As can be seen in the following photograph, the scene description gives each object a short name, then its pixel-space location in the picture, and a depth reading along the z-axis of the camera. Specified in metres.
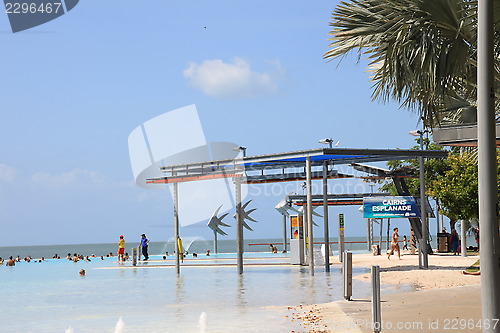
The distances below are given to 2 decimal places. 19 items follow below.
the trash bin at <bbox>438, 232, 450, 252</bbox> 44.81
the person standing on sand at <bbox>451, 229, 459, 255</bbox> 43.78
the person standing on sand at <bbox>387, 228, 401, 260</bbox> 37.55
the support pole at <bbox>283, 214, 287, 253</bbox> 59.03
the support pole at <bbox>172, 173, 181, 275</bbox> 31.84
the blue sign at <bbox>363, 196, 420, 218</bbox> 30.44
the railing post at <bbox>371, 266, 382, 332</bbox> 11.55
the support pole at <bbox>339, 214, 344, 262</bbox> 37.24
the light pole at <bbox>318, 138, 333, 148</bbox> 34.11
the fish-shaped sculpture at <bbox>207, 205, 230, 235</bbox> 46.19
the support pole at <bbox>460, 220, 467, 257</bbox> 38.35
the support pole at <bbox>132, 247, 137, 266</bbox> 40.59
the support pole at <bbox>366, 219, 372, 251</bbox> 52.77
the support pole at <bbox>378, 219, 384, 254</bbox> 53.47
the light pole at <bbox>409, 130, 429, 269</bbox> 27.83
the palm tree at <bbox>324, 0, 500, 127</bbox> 14.43
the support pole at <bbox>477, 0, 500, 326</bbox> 8.95
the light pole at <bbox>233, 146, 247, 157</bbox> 45.09
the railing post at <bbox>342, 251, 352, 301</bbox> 16.69
